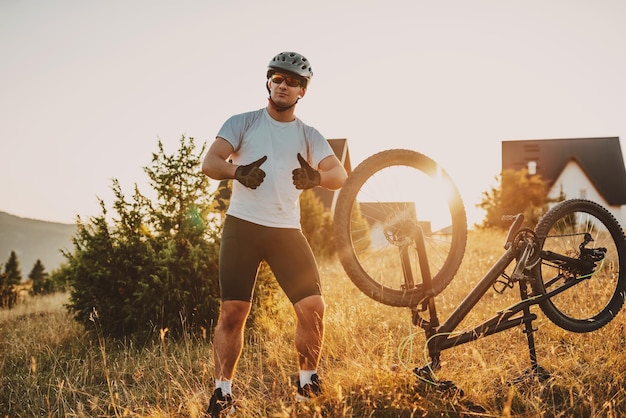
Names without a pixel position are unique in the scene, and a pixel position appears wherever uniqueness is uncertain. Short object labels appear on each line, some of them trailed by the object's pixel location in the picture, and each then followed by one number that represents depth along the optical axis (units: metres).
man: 3.13
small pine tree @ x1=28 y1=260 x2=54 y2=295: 16.30
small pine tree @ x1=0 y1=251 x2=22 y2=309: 12.31
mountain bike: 3.02
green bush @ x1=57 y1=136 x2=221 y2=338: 6.04
